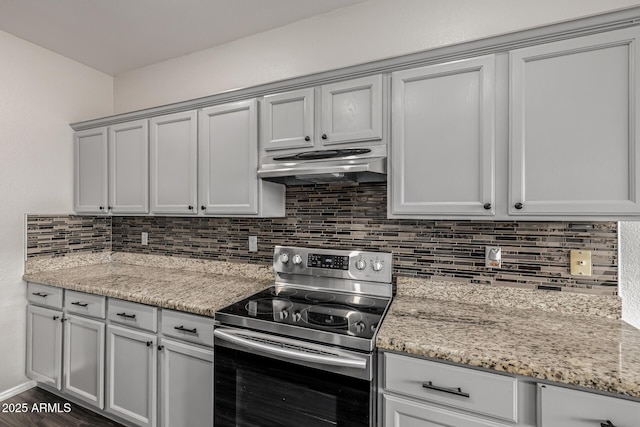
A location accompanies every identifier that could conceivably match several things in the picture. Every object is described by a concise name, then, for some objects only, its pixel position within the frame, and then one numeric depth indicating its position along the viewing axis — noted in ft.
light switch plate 4.98
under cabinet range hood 5.33
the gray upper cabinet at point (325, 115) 5.51
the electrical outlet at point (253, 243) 7.68
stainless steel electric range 4.18
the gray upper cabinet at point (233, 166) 6.57
